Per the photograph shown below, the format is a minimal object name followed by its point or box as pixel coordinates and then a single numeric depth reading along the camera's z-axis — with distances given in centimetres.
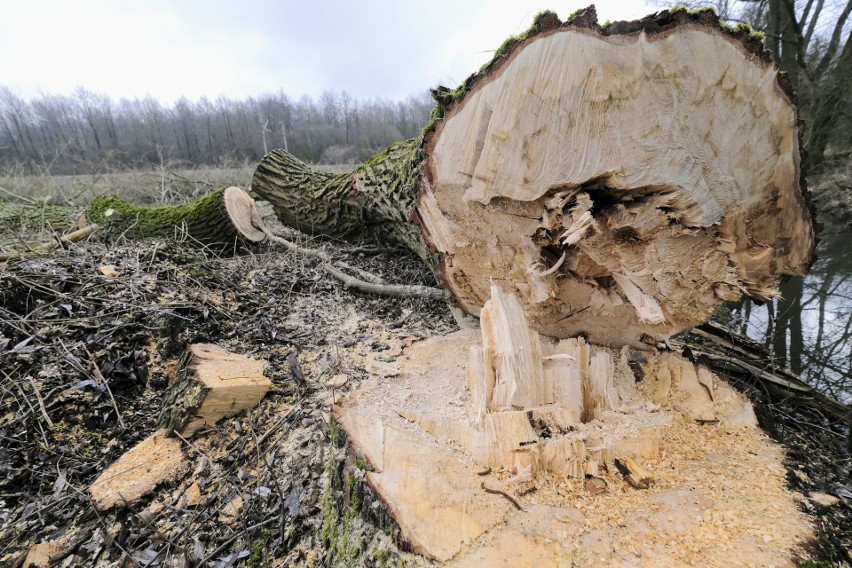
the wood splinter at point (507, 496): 97
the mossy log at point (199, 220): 337
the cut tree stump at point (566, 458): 88
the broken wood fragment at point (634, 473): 107
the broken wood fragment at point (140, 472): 129
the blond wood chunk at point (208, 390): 147
